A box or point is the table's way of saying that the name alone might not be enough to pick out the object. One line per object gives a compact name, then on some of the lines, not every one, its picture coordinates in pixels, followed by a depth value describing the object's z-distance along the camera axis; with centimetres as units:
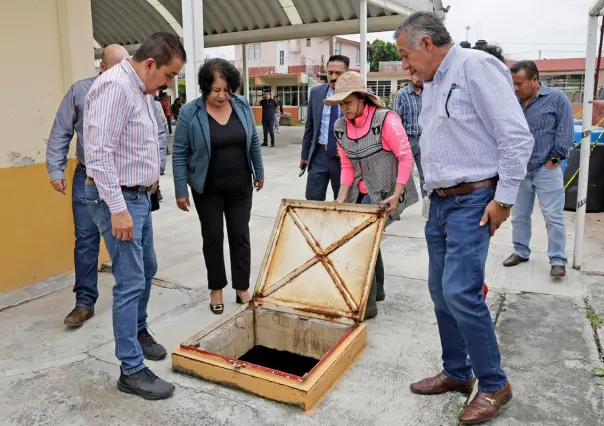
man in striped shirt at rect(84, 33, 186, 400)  264
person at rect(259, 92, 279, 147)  1619
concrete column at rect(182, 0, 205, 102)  656
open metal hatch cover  339
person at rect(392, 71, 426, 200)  595
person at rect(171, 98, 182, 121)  2052
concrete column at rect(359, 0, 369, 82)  1132
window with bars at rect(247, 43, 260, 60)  4823
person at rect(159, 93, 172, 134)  1630
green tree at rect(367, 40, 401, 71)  5712
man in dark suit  453
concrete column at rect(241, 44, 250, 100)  2320
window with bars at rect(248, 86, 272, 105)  4345
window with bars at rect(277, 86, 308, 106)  4106
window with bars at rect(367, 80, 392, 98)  4034
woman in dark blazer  370
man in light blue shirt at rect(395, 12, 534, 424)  234
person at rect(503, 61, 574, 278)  465
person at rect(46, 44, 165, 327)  371
